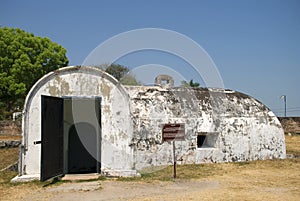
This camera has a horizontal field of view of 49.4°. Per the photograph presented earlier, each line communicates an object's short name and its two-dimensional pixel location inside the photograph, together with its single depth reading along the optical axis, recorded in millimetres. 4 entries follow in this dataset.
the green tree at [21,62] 24703
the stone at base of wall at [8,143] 15488
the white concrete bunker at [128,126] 9172
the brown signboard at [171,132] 9469
